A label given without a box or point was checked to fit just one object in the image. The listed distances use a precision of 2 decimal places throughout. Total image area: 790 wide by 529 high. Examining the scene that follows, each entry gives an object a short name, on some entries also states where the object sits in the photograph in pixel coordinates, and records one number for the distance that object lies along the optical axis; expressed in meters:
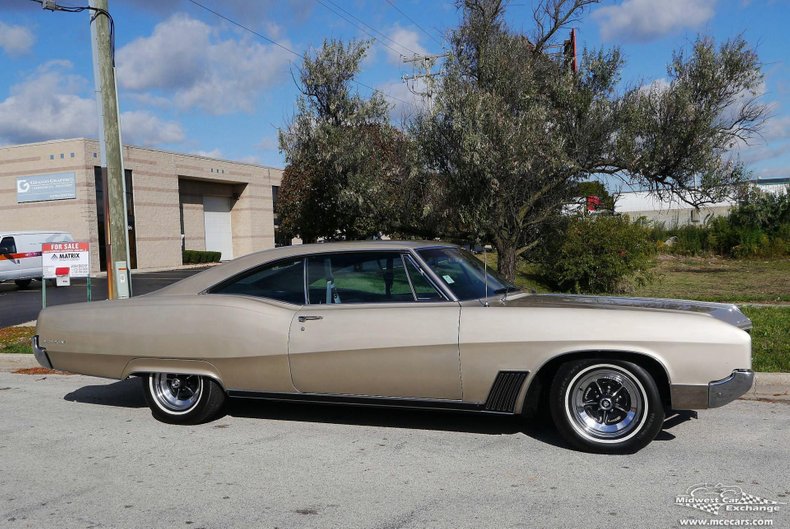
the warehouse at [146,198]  30.34
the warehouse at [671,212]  42.56
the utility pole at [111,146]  9.84
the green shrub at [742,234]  31.34
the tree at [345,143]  12.67
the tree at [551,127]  10.81
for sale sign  11.34
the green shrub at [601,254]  15.34
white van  21.56
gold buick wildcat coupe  4.64
